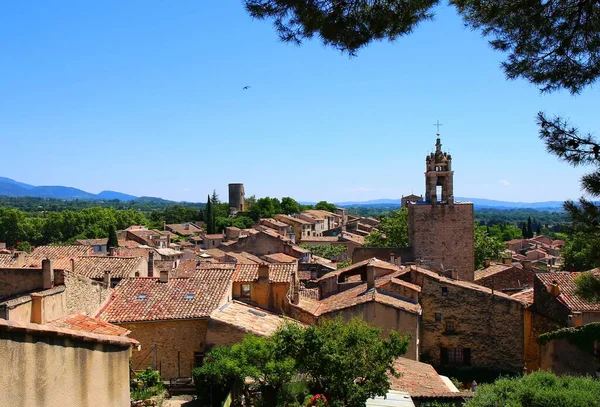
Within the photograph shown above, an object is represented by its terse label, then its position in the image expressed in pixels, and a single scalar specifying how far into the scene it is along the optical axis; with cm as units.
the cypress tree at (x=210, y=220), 11038
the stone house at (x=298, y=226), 10625
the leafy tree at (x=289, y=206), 13125
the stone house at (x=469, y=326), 2680
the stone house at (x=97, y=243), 8007
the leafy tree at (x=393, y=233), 5419
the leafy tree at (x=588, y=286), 970
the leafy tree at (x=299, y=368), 1514
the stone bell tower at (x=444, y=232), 3859
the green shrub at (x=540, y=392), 1678
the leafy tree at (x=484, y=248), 4997
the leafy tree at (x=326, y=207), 14825
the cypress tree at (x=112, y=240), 7793
